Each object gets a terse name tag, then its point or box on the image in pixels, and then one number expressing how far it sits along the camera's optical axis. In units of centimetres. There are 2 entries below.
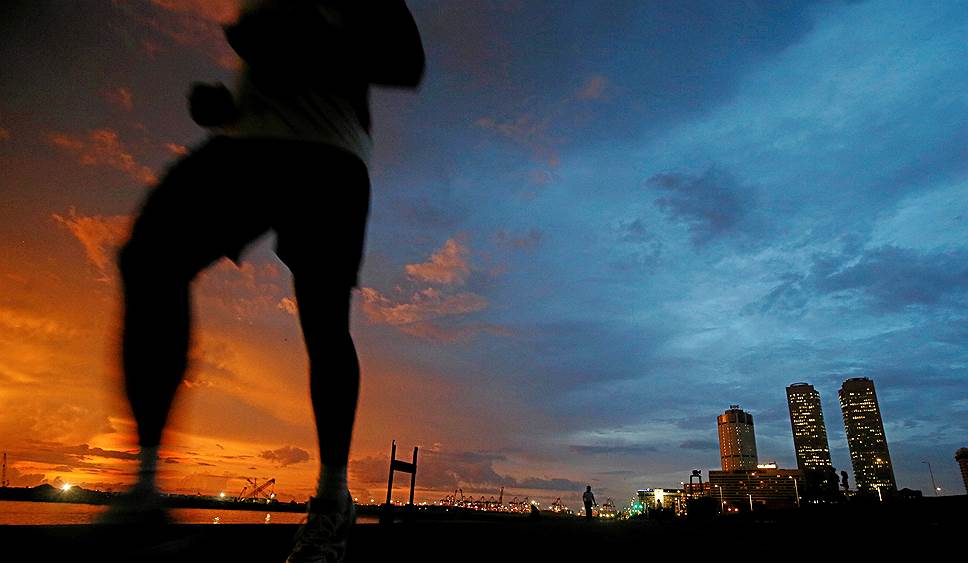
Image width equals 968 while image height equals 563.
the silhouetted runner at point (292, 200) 134
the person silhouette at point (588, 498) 2749
